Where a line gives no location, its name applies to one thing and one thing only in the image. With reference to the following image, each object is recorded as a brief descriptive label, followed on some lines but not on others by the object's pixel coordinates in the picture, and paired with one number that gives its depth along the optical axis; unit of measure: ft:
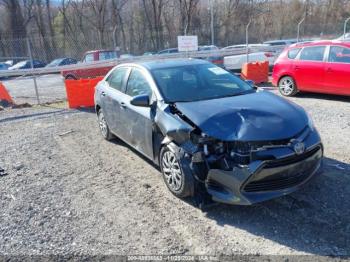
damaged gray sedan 11.89
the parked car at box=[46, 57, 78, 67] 85.51
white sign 50.02
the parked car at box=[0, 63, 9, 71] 91.76
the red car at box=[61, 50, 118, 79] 52.75
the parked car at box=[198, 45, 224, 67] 59.14
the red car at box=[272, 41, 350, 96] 28.71
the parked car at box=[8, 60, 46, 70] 90.99
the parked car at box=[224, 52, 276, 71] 51.29
